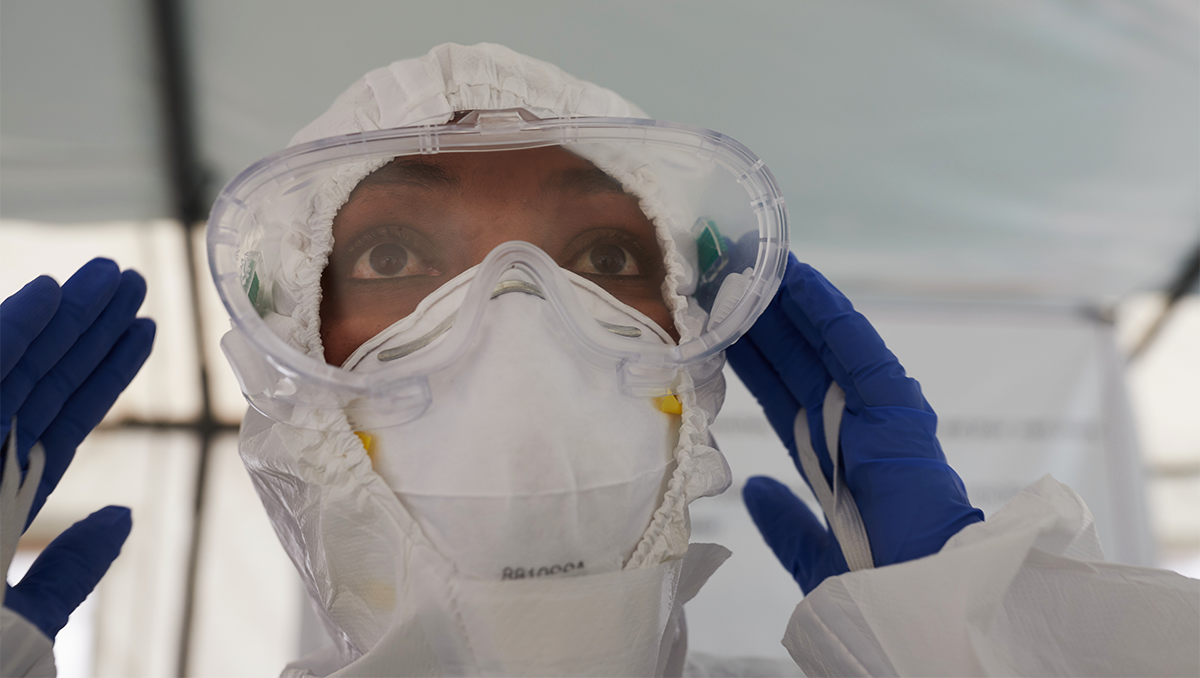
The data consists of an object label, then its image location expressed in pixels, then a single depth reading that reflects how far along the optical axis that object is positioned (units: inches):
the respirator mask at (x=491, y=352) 23.0
